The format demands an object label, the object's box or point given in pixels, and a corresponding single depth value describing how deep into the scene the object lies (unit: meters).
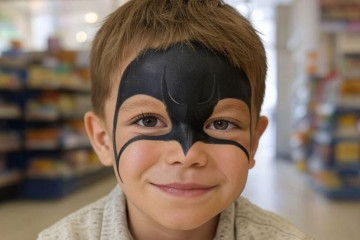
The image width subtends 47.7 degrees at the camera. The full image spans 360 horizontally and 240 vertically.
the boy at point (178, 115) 0.89
